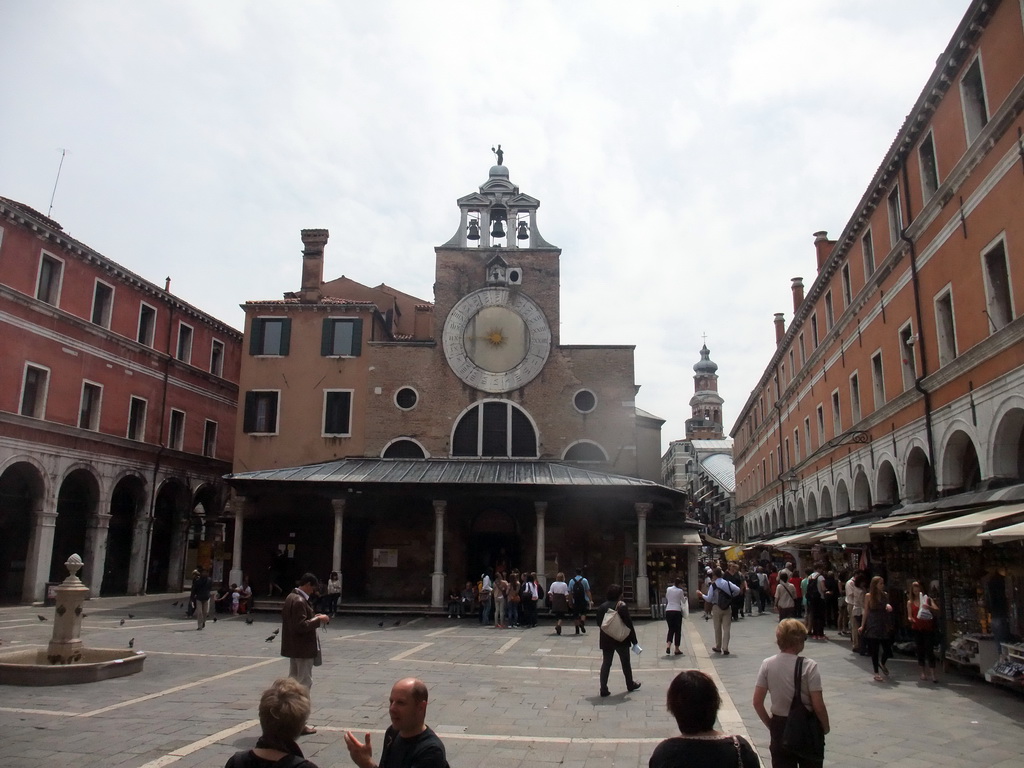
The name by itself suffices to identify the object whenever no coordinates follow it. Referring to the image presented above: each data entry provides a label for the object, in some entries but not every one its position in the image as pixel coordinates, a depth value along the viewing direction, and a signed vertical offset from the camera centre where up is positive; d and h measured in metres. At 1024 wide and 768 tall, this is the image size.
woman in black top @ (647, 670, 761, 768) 3.43 -0.74
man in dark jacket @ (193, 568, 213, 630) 18.91 -0.78
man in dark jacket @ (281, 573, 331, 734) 8.60 -0.75
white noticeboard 26.56 +0.12
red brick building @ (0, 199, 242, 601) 24.95 +5.03
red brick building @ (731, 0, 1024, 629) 13.16 +5.27
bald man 3.77 -0.82
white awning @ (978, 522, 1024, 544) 9.41 +0.38
